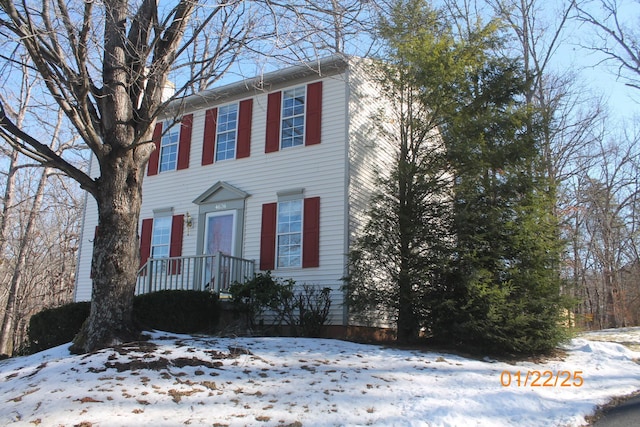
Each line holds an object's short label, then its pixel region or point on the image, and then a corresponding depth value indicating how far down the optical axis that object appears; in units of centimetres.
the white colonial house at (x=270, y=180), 1098
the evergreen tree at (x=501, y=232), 812
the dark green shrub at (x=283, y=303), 984
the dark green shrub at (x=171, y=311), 920
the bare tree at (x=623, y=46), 1470
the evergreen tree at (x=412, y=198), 904
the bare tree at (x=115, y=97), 661
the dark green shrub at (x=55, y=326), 920
